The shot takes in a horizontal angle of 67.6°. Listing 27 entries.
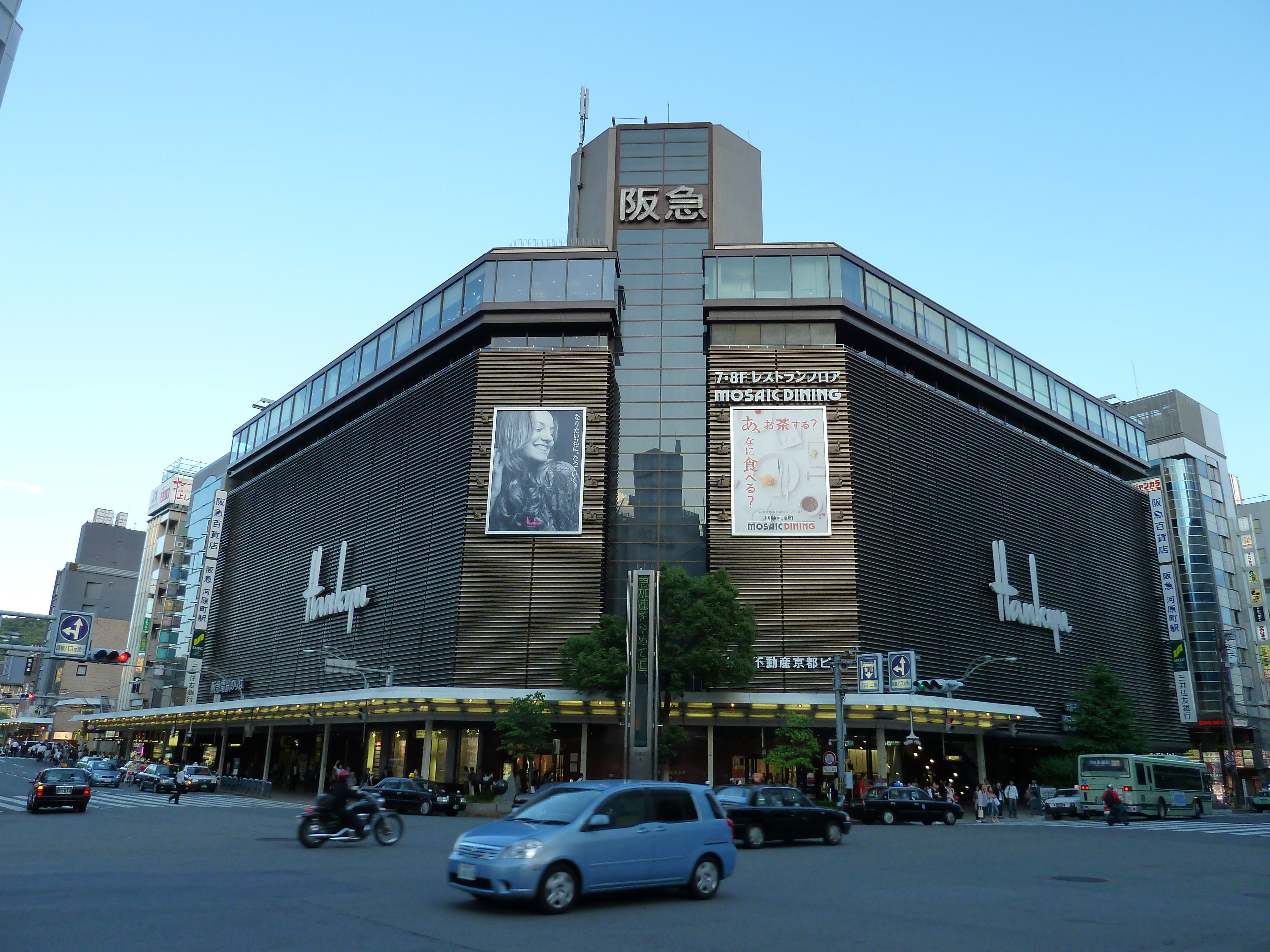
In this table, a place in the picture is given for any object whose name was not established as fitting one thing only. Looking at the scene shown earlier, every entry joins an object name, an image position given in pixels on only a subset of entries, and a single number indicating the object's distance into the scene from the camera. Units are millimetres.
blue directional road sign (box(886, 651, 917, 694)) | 37062
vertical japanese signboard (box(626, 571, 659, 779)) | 40406
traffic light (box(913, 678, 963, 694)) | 34875
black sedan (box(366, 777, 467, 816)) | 36188
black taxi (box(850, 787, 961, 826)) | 34375
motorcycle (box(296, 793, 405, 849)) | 19609
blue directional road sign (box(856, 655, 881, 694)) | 37594
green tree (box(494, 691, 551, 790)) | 41344
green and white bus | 41562
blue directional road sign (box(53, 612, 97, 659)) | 26422
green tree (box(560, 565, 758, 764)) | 41281
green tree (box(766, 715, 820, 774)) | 39875
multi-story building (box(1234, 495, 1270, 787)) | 80000
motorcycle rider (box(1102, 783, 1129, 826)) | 36094
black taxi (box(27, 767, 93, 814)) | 28578
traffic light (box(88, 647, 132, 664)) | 31062
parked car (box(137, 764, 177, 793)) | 47688
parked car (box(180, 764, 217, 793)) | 49531
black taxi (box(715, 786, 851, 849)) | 22688
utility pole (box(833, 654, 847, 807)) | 35219
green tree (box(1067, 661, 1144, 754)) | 53812
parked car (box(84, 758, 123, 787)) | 52719
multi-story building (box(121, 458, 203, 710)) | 95500
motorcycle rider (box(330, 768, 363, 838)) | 19781
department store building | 46875
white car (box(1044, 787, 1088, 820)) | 43094
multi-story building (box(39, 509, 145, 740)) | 130125
